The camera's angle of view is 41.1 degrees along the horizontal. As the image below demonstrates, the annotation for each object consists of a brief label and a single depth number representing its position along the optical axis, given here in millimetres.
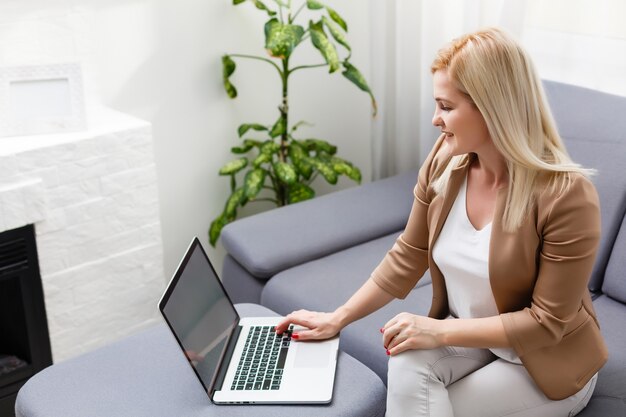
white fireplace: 2275
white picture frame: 2312
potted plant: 2615
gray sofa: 2000
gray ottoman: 1669
